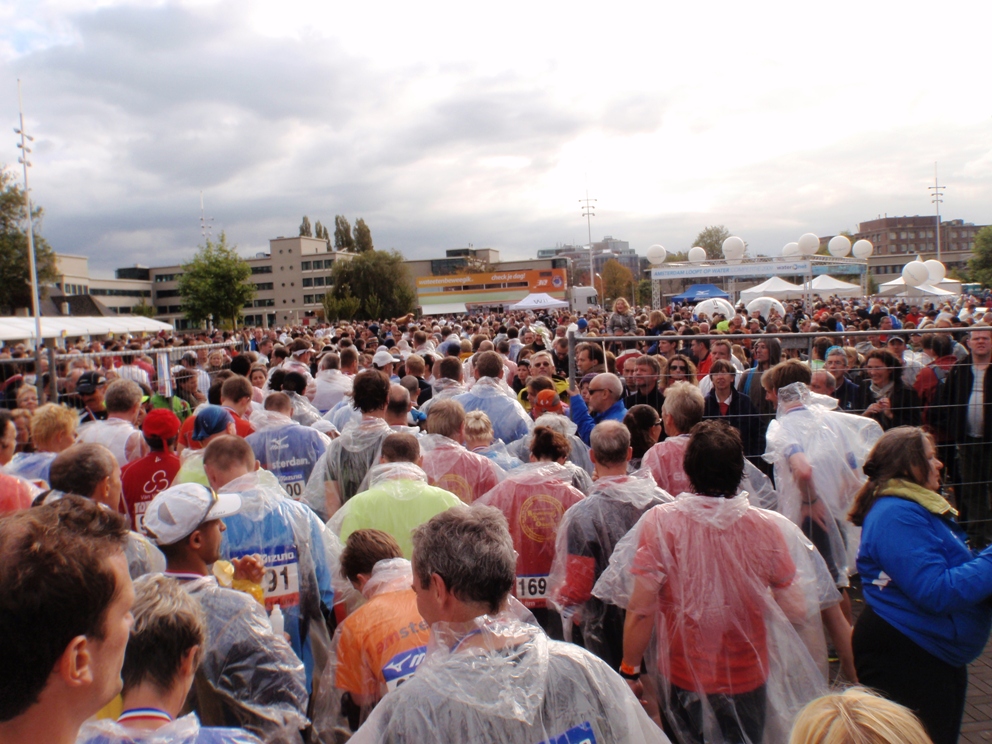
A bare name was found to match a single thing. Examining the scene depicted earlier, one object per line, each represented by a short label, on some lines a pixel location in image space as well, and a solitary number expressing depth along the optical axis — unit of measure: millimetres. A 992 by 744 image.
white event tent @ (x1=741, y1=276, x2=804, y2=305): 30000
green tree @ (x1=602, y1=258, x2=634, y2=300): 98938
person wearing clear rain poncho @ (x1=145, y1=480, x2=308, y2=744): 2273
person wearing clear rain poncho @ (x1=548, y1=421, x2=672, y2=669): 3117
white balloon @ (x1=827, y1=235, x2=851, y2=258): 32375
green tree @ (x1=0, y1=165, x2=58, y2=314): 47125
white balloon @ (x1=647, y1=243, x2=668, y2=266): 33406
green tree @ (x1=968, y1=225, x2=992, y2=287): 64250
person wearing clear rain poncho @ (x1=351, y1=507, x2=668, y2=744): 1521
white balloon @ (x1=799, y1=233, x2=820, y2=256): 30859
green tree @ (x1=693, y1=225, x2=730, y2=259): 88812
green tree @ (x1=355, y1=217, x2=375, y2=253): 101831
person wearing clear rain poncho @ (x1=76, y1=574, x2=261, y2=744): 1546
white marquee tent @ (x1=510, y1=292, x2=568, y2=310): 35625
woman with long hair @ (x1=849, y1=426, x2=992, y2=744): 2520
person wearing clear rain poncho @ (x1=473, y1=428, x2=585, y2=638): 3541
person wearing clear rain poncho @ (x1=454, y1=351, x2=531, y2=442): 5934
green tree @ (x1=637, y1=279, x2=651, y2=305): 85812
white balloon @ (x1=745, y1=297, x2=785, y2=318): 22922
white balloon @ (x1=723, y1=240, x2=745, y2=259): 30812
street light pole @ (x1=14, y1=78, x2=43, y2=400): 26070
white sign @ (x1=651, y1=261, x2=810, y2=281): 28672
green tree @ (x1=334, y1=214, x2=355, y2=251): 103000
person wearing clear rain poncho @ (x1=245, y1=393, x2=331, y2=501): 4914
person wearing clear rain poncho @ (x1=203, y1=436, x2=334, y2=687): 3084
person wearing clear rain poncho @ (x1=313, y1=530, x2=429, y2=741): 2338
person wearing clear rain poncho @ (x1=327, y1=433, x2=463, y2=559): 3336
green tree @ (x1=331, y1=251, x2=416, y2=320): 75000
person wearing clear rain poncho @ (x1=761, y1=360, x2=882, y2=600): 4215
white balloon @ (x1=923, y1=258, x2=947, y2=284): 30844
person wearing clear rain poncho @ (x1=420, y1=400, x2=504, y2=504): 4273
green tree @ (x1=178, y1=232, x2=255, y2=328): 45000
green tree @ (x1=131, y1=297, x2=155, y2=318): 95069
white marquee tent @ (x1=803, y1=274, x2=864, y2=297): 31094
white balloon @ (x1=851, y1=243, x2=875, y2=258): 31203
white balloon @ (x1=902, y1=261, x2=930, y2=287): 27516
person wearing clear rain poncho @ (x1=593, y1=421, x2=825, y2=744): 2619
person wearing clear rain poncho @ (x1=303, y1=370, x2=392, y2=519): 4500
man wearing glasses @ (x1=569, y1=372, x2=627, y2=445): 5281
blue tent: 36250
